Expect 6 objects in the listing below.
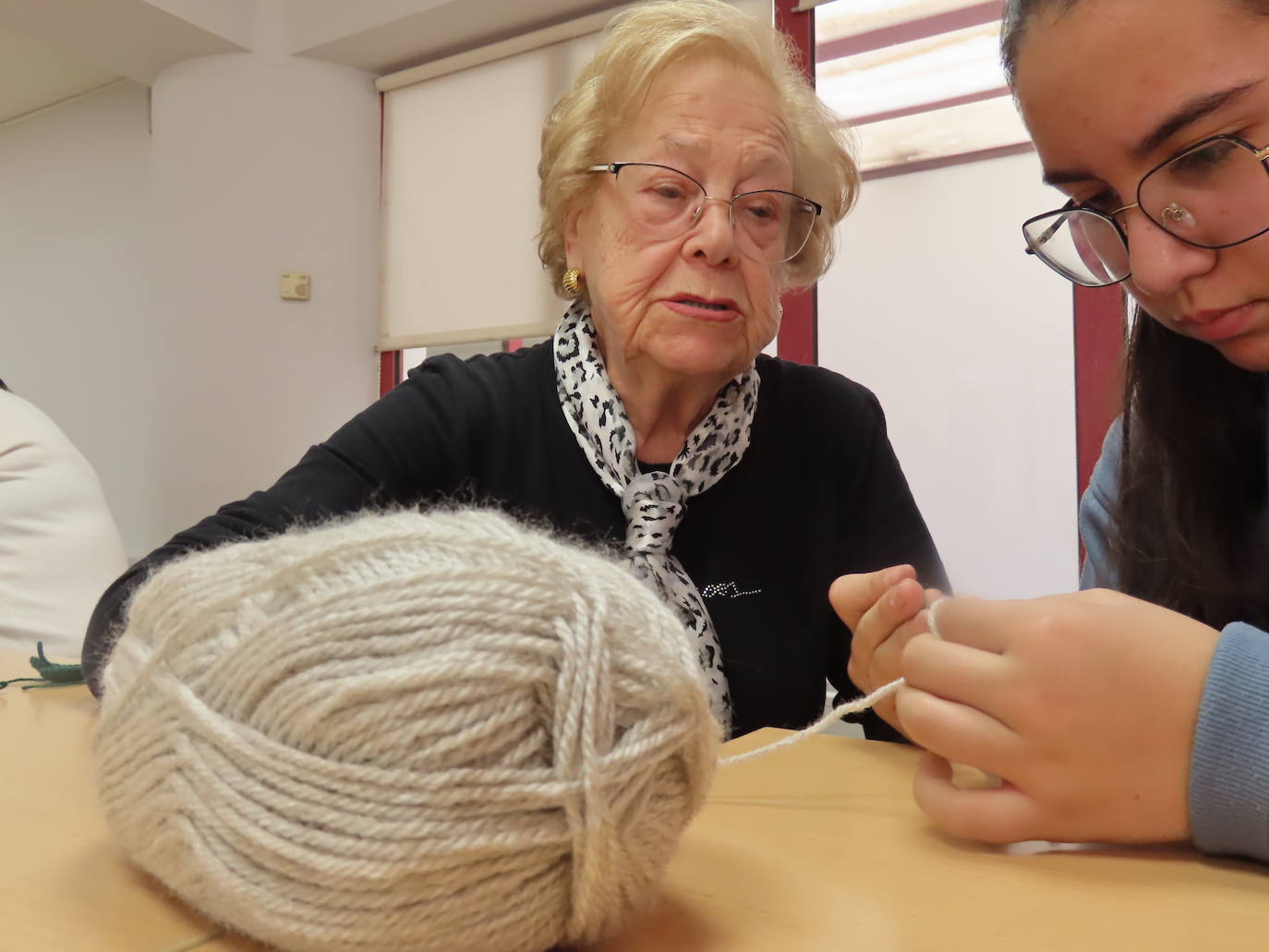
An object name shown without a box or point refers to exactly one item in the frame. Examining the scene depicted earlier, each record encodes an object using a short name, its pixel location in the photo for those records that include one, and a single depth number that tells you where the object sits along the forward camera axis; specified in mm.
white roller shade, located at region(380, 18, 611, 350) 3213
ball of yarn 365
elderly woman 1098
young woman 492
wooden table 424
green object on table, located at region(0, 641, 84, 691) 953
